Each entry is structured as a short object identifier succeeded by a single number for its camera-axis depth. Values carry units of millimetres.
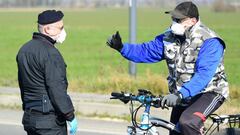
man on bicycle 10109
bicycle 10227
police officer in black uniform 9898
